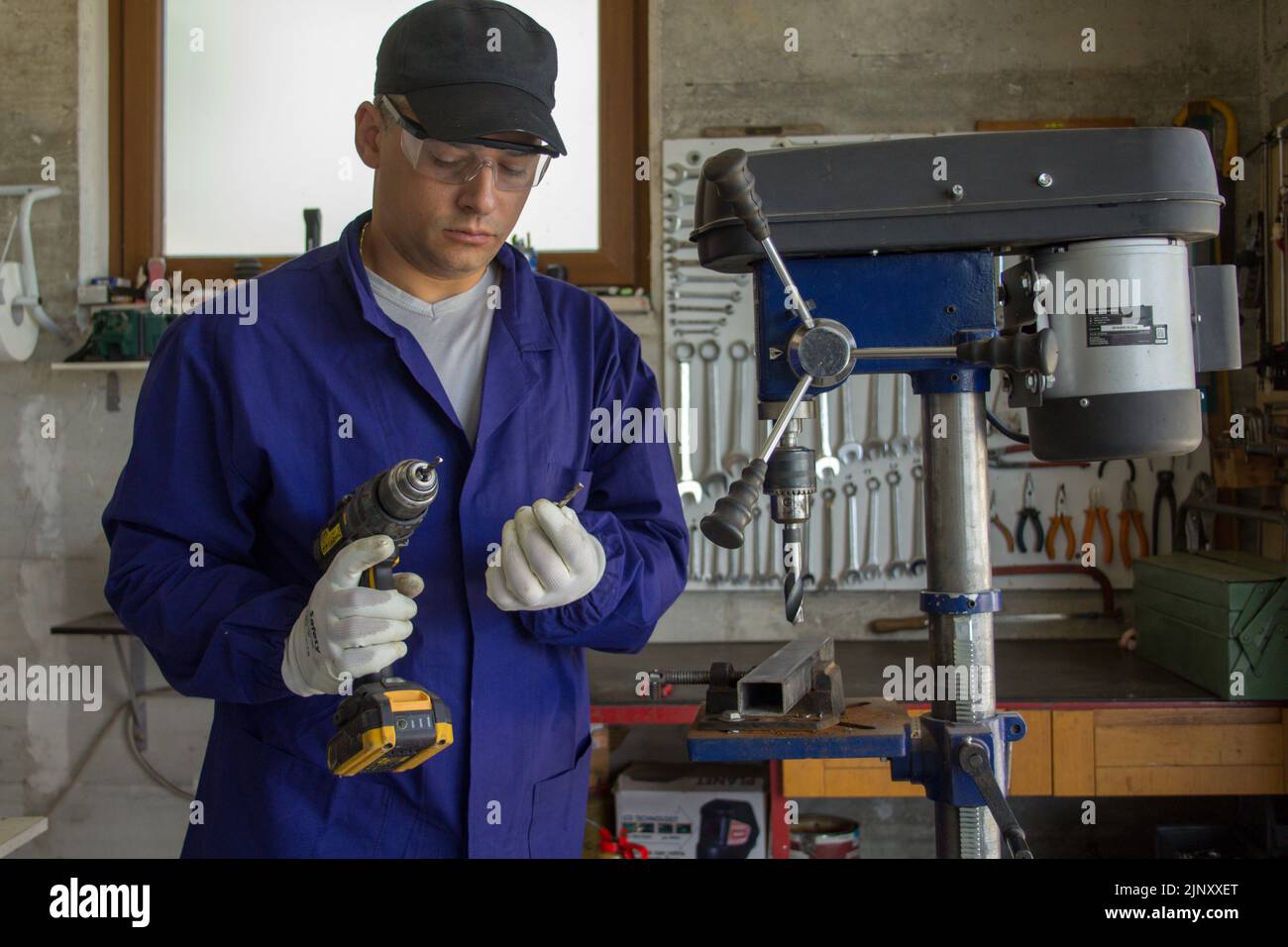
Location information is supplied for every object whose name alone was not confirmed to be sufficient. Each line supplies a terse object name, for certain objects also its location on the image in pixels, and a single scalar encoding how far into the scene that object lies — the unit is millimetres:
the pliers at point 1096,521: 3025
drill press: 1037
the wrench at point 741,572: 3082
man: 1216
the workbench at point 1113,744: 2447
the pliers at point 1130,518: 3023
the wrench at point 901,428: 3064
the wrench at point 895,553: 3059
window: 3186
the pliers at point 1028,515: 3041
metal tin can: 2857
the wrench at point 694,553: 3057
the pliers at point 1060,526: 3035
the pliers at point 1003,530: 3049
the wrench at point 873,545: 3057
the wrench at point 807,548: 3049
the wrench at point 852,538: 3059
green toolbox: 2418
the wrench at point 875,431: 3064
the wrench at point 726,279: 3070
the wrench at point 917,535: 3045
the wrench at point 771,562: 3070
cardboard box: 2738
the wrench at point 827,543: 3070
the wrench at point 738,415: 3074
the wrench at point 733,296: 3072
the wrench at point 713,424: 3074
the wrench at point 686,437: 3062
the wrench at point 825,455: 3031
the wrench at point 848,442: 3045
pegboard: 3047
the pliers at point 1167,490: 3006
